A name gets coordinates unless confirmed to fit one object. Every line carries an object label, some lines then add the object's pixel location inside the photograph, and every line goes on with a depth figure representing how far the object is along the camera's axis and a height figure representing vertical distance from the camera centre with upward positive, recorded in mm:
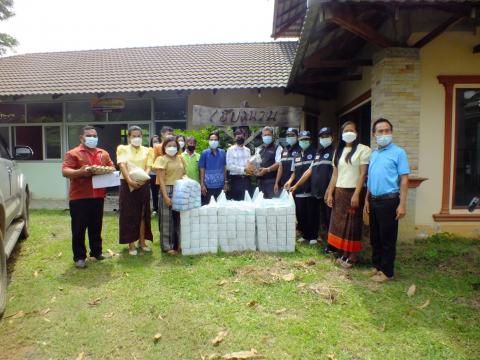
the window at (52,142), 11672 +694
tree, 14871 +5219
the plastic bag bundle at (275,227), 5309 -868
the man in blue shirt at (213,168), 6508 -59
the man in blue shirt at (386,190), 4164 -282
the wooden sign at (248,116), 8883 +1121
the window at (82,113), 11586 +1563
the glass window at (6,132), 11857 +1016
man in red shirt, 4703 -355
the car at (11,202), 3600 -487
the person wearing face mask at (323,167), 5441 -40
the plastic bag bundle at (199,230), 5246 -901
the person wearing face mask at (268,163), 6566 +24
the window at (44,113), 11695 +1594
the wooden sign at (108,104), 11453 +1812
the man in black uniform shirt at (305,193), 5840 -436
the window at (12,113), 11844 +1598
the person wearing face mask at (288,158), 6234 +103
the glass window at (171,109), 11242 +1635
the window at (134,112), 11383 +1572
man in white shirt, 6676 -10
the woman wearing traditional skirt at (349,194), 4629 -361
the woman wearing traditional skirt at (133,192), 5152 -373
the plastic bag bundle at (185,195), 5109 -403
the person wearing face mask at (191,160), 6750 +81
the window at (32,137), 11728 +851
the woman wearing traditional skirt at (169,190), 5215 -351
